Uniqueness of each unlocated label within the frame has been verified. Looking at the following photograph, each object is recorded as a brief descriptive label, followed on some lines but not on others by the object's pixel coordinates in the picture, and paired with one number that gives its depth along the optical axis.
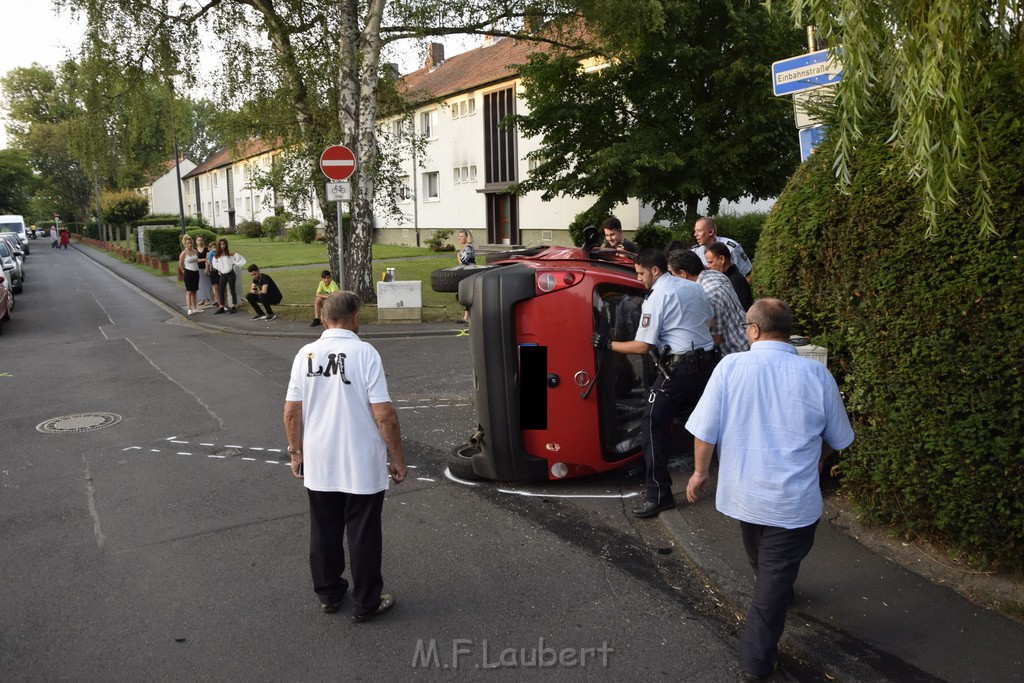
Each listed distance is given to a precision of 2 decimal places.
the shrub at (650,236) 23.45
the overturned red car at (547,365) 5.96
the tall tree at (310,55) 16.52
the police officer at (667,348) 5.59
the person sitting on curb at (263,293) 17.42
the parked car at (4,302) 17.34
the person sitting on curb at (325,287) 15.35
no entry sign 14.42
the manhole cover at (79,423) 8.71
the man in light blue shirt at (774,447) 3.66
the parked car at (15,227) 53.86
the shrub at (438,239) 40.75
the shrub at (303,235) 48.44
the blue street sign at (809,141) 6.08
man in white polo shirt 4.23
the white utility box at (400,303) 16.28
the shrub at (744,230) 21.72
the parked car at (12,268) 25.20
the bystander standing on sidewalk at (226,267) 18.77
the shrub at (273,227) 60.76
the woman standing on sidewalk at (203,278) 19.55
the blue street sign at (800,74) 6.59
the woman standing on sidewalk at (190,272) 19.06
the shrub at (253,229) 65.56
